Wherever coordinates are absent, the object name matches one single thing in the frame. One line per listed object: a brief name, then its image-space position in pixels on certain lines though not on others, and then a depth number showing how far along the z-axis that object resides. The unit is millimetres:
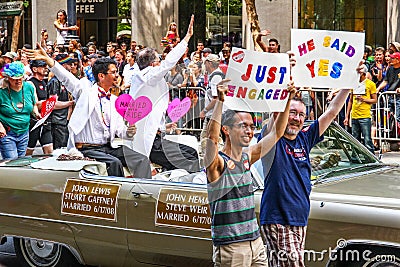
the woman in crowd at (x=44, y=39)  19125
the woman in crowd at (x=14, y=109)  10141
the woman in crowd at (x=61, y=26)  17083
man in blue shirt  5242
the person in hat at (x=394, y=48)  15445
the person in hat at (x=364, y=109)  13156
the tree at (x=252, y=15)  18656
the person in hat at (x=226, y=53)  16366
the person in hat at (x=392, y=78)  13466
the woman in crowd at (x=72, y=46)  14348
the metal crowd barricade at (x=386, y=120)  13345
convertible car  5809
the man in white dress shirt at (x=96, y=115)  7809
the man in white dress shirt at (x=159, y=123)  7047
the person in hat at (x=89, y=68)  15095
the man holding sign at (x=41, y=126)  11672
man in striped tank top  4836
